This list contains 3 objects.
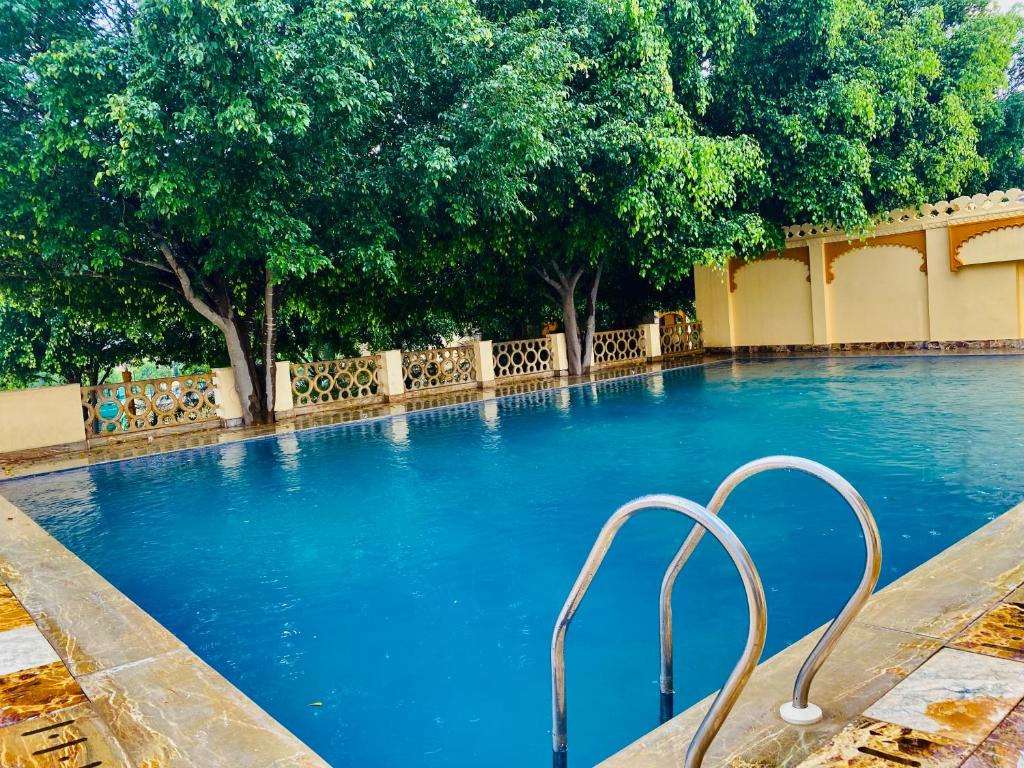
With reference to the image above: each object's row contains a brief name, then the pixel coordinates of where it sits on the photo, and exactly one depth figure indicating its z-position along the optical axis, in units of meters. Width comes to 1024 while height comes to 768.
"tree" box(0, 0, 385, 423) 9.27
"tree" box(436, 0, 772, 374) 13.42
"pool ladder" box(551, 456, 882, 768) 2.19
